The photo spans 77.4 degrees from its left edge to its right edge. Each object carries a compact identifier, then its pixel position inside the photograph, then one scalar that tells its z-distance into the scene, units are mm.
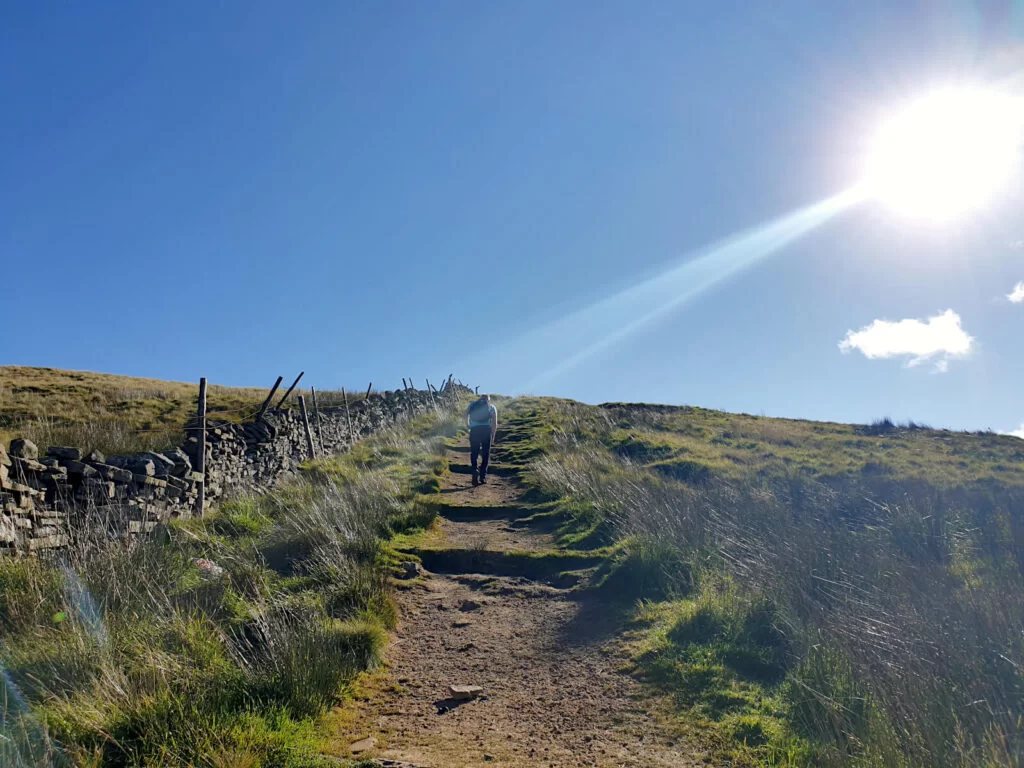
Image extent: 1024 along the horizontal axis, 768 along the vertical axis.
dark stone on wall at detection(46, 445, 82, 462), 7762
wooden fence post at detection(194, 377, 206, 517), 10219
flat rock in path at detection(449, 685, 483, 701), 4340
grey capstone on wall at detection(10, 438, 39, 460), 6914
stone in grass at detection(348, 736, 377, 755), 3528
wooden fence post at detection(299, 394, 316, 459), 15242
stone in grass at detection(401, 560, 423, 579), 6659
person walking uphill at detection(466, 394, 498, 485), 11984
